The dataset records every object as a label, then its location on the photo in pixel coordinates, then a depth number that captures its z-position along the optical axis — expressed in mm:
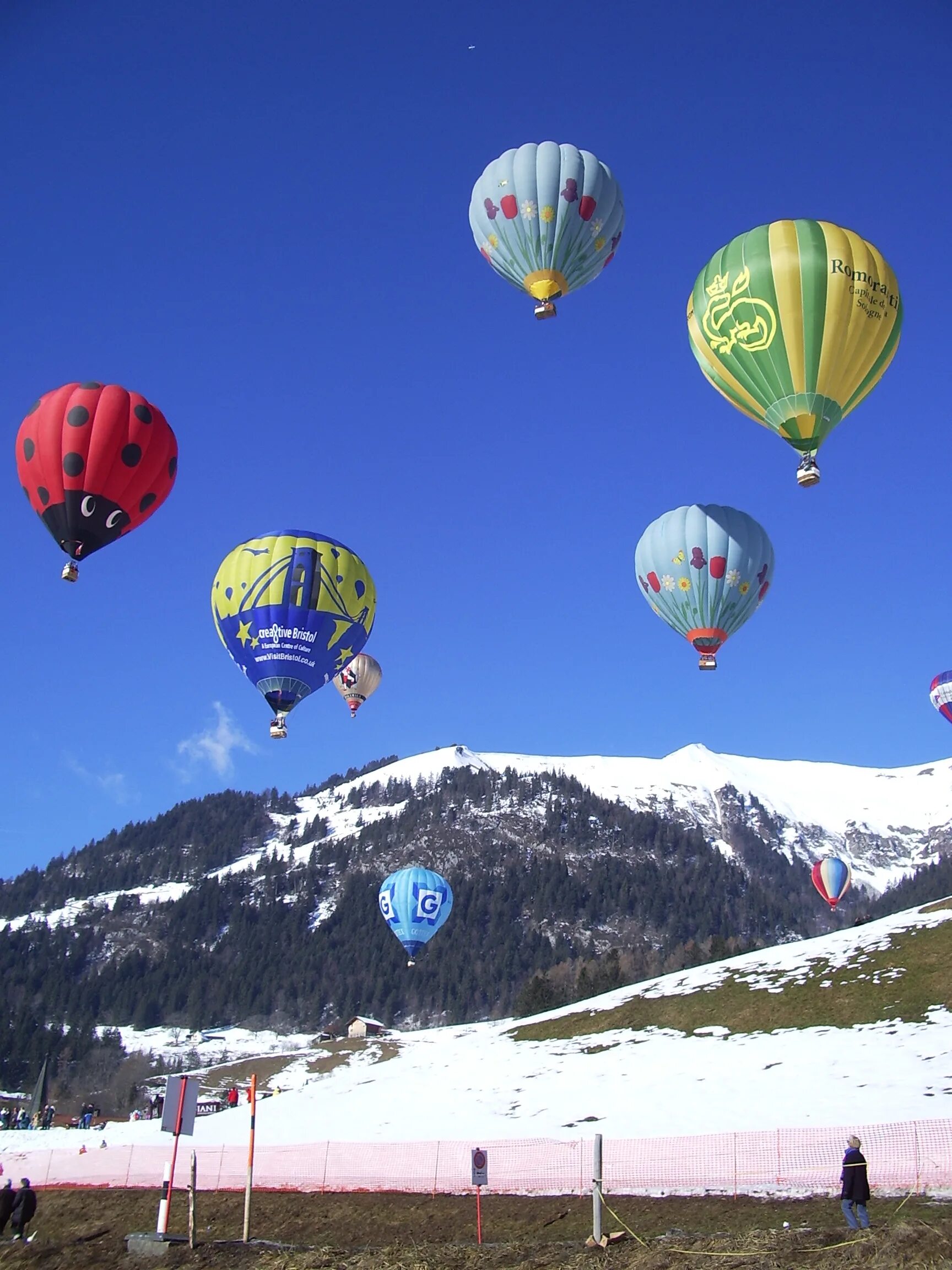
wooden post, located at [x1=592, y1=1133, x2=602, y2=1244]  14422
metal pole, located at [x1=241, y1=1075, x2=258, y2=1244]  17295
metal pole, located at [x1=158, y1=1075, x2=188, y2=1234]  16047
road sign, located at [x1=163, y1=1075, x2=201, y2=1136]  16547
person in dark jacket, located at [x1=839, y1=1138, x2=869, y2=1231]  14516
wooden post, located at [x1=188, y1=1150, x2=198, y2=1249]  15727
